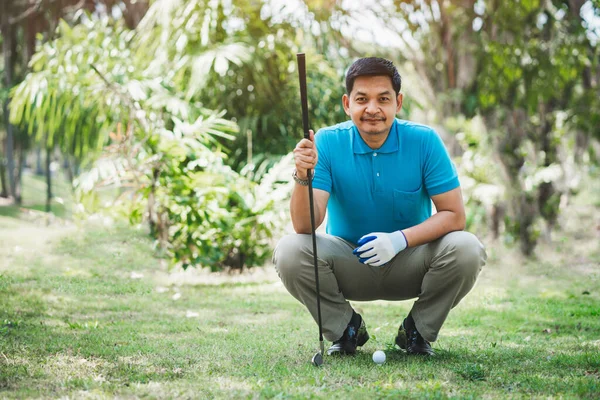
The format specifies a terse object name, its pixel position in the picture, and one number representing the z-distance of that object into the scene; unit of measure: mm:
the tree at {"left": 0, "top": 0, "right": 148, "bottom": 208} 10547
